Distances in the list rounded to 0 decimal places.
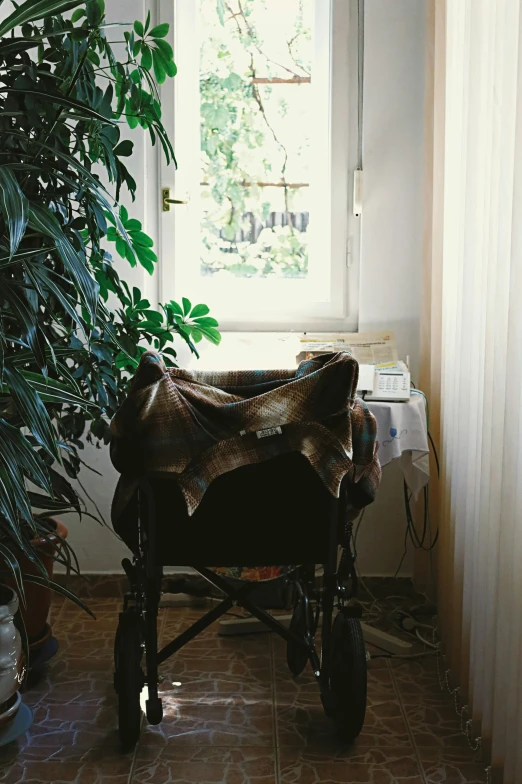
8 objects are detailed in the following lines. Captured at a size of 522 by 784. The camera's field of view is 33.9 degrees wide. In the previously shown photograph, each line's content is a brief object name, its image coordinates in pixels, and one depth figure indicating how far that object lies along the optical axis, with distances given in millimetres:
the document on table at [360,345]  2572
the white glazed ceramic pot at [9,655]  1900
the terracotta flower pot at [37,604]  2342
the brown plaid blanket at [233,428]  1764
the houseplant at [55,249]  1517
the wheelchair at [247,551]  1820
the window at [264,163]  2904
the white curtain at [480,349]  1662
